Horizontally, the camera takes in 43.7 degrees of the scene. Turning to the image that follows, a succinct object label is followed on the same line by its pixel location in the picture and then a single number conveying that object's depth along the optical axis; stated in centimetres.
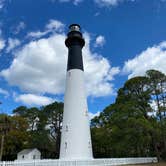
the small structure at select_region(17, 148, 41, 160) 2598
